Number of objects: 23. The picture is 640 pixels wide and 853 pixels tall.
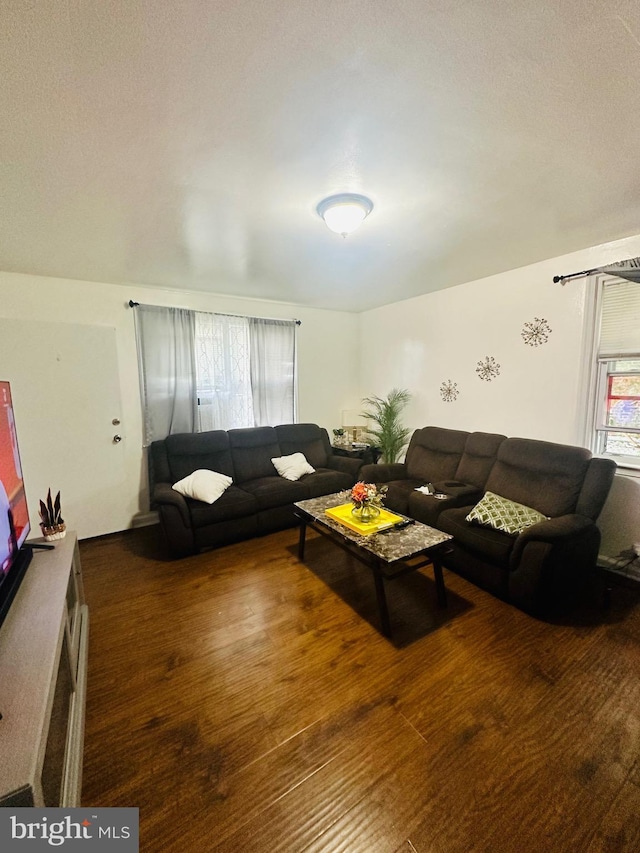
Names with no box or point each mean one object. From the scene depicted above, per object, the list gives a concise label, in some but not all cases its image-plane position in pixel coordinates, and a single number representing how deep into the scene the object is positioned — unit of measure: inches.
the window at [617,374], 97.4
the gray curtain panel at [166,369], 135.8
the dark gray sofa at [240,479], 113.9
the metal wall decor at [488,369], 128.8
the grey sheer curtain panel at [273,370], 159.2
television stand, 32.2
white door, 114.0
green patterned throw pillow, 91.6
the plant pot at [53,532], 76.4
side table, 170.1
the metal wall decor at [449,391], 144.6
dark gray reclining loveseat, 81.2
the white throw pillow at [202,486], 118.6
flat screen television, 56.2
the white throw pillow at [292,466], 147.2
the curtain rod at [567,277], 100.1
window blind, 96.3
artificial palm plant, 169.6
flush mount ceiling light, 71.1
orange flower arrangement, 94.9
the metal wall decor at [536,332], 113.3
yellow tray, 90.3
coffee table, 77.9
